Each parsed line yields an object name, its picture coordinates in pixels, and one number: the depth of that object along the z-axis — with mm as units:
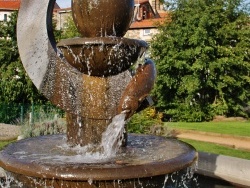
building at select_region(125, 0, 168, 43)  43156
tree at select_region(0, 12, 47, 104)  23688
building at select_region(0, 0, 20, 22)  54750
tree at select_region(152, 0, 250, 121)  24844
